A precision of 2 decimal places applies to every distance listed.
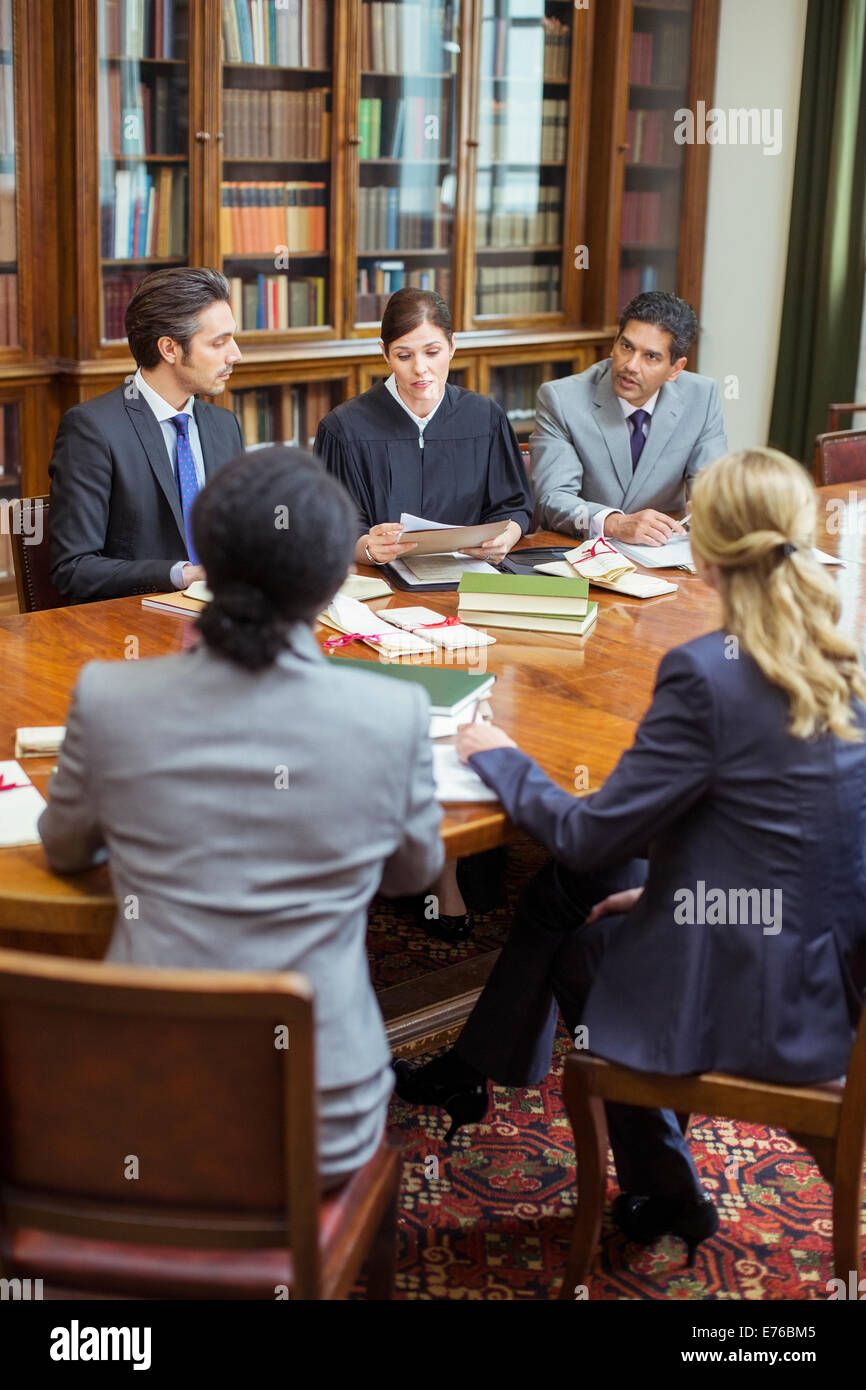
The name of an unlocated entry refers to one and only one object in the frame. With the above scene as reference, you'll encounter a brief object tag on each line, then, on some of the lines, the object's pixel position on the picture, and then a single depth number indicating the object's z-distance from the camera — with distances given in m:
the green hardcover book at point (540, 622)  2.65
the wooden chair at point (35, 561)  3.01
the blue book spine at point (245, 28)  4.80
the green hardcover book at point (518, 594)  2.68
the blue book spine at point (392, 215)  5.45
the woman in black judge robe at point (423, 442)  3.35
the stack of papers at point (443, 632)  2.53
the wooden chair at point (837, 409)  4.73
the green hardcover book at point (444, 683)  2.15
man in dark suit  3.01
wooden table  1.69
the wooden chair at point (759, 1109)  1.74
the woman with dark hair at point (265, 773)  1.43
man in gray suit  3.60
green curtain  5.64
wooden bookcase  4.54
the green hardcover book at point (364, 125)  5.23
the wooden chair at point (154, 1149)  1.28
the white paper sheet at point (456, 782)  1.92
